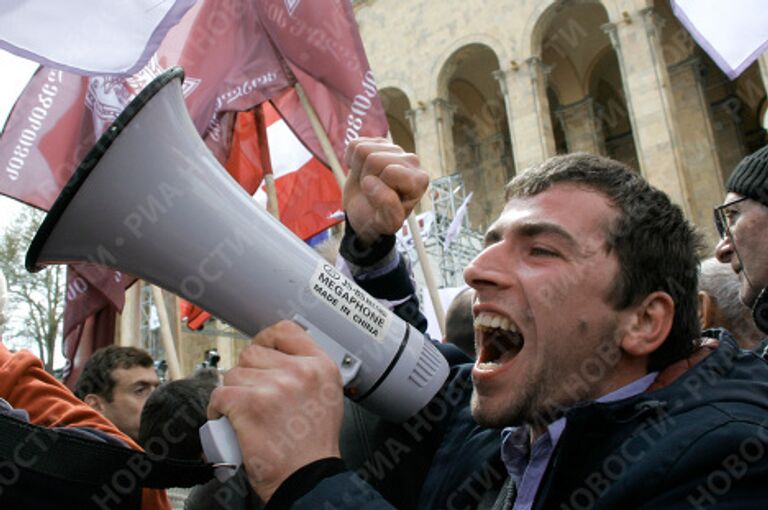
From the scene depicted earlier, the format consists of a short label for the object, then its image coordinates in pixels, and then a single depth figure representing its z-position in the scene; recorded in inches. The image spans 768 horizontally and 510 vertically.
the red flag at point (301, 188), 277.4
